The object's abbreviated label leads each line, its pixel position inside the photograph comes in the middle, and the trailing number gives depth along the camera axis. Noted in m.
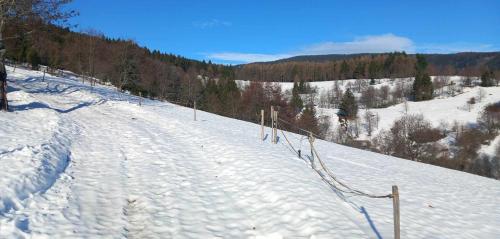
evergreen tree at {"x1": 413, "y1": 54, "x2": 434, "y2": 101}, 151.75
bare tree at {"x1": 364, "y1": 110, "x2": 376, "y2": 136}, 125.28
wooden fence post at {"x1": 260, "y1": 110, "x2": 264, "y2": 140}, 20.77
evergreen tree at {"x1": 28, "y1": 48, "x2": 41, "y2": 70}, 76.00
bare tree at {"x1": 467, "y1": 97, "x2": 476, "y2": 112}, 132.50
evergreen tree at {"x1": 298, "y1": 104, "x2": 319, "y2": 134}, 72.38
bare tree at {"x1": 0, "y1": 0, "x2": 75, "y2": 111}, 20.70
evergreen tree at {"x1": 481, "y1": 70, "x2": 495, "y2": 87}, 157.62
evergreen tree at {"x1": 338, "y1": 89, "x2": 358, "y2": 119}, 127.31
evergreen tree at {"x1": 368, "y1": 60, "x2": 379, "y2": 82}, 197.75
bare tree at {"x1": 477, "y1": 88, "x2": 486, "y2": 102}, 139.25
